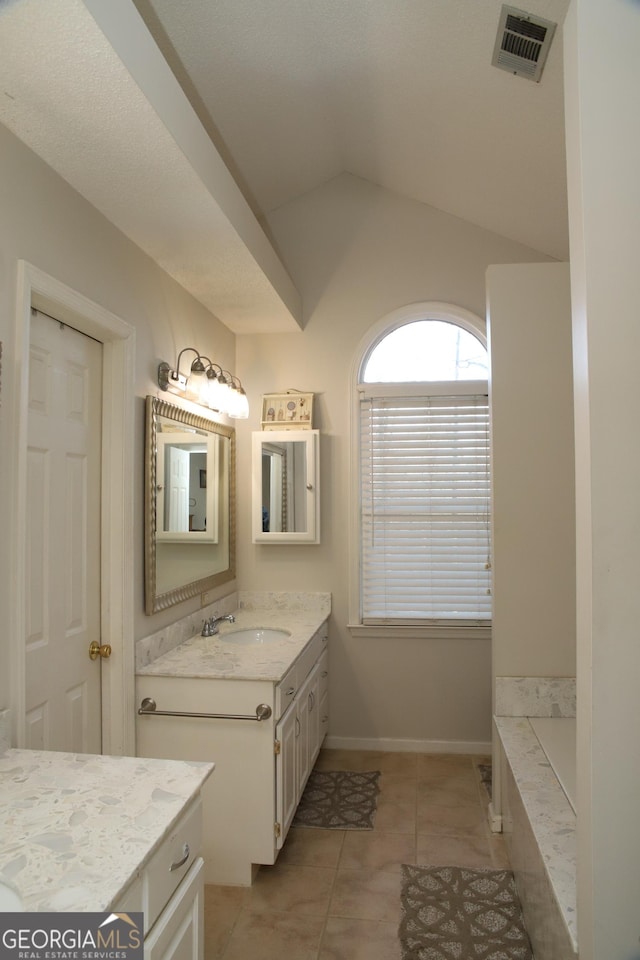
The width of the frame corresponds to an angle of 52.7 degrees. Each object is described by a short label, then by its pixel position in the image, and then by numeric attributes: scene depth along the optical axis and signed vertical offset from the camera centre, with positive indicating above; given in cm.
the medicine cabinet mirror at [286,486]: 378 +11
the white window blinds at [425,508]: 377 -3
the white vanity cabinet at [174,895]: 127 -84
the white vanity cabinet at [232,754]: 246 -97
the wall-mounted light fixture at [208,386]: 289 +58
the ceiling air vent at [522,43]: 210 +159
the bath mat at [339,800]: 295 -145
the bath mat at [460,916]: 209 -144
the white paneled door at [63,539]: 202 -12
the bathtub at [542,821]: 163 -96
